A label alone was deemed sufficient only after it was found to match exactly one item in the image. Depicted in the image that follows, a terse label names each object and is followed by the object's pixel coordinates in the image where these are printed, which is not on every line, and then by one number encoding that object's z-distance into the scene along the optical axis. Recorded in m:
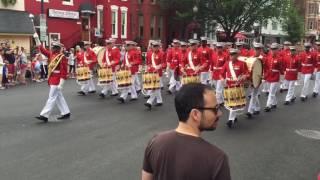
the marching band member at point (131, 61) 16.47
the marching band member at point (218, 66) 15.27
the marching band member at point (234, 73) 11.57
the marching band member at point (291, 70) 16.25
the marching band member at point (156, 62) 15.31
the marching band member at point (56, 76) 11.94
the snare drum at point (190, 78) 14.76
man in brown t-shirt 3.13
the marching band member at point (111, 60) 17.14
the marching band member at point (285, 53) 16.35
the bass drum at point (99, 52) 18.04
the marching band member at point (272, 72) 14.66
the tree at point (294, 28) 68.12
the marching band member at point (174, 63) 18.42
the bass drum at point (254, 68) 11.85
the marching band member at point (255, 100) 13.30
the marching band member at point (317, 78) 17.64
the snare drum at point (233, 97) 11.34
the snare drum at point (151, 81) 14.74
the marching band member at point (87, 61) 17.97
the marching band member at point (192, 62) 15.57
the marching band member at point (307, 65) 17.31
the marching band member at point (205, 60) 16.23
